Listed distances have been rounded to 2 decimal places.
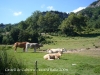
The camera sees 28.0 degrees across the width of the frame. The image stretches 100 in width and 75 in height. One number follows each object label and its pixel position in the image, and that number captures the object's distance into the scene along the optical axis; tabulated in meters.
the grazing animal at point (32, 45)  28.73
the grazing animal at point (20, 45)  28.42
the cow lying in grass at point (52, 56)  19.14
